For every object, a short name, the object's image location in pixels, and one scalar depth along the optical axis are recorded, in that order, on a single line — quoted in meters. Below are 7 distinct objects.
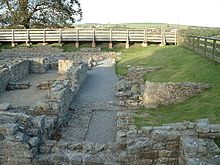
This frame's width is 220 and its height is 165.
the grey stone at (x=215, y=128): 6.49
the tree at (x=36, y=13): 33.69
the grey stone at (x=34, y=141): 7.04
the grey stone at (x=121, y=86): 14.76
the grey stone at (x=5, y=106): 10.36
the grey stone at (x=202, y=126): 6.53
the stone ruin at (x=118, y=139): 6.49
